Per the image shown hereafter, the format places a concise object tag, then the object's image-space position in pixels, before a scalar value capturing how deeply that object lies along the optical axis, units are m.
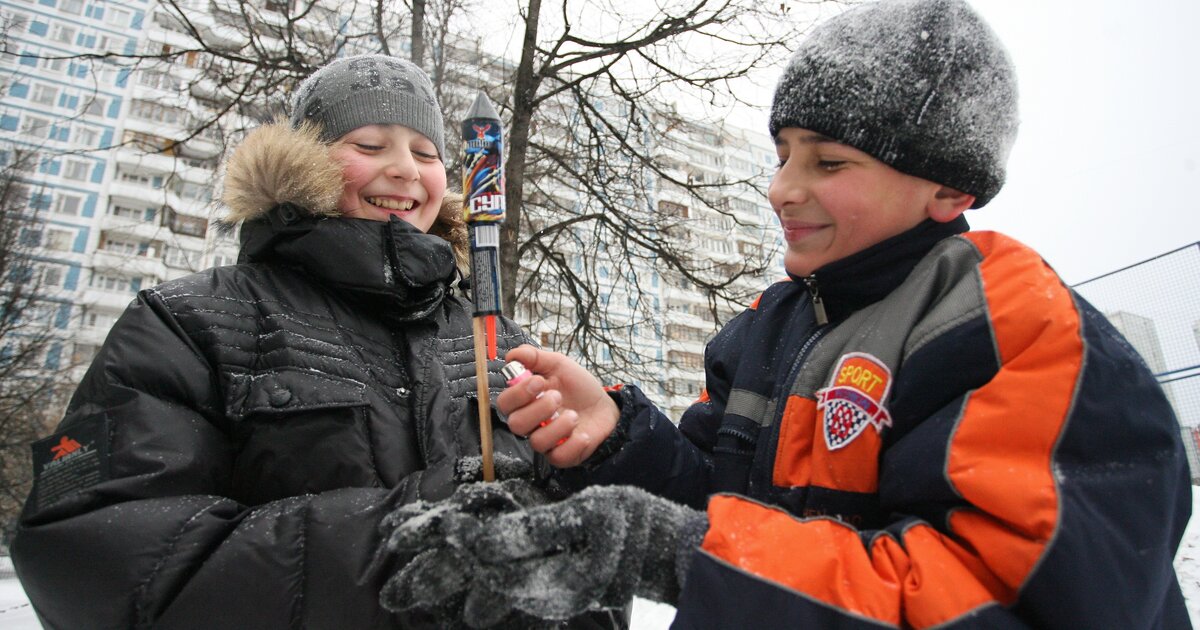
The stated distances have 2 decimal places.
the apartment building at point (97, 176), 36.16
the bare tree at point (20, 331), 13.69
